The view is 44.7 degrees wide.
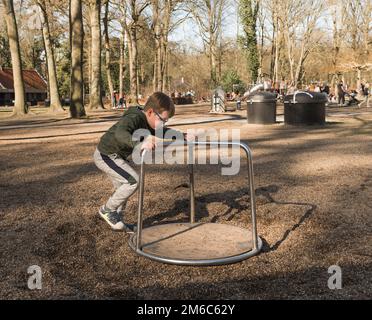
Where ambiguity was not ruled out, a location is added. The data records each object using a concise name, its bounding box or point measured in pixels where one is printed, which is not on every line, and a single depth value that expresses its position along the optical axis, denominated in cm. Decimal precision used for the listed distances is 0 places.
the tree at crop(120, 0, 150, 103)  2933
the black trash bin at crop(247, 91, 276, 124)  1619
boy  396
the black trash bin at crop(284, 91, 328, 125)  1469
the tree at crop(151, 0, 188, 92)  3179
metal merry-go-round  368
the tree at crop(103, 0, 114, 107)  3103
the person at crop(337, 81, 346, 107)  2953
